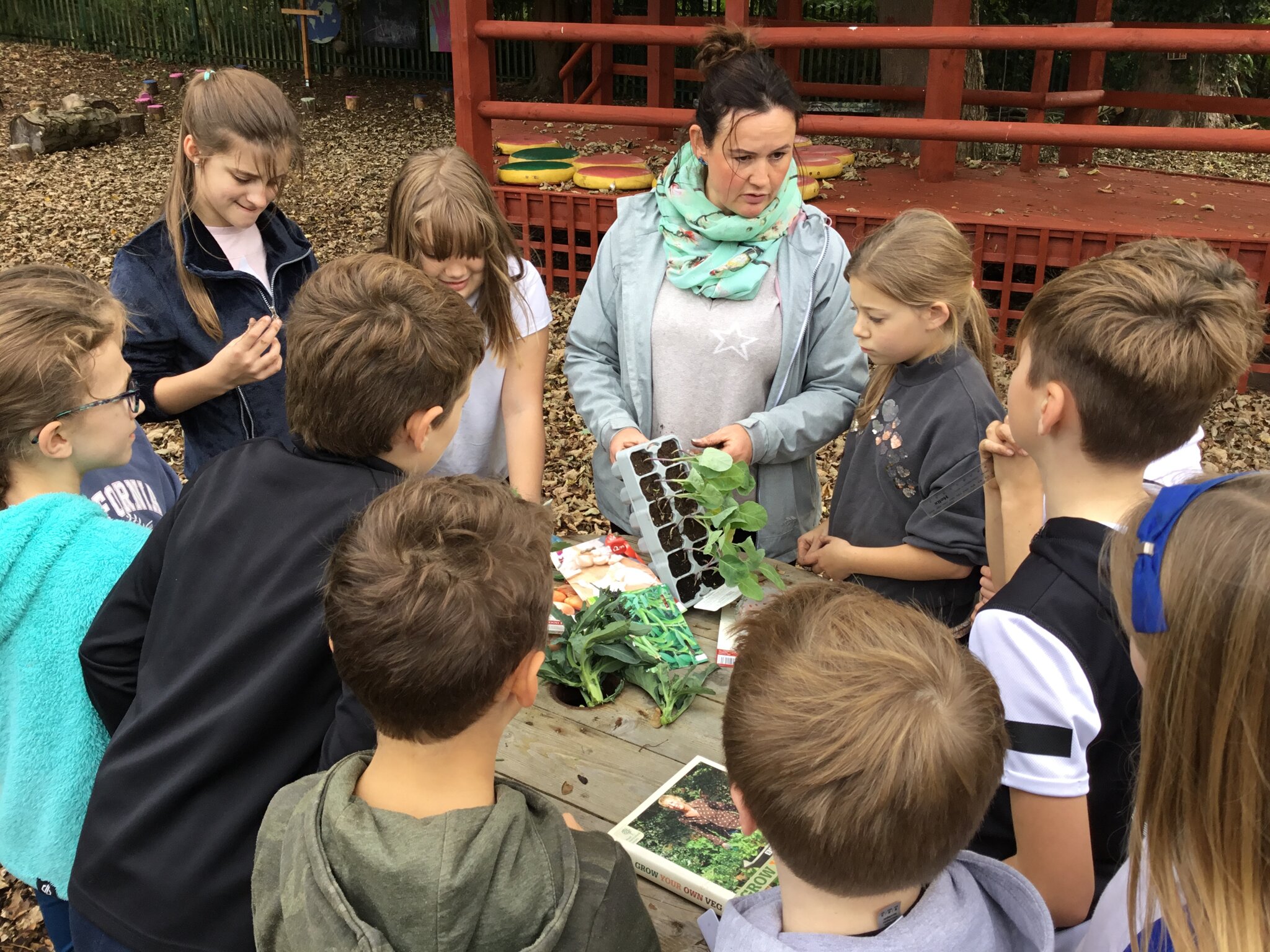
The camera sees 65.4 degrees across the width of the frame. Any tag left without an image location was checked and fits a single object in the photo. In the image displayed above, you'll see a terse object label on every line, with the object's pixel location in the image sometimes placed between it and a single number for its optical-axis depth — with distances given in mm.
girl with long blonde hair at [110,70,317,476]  2520
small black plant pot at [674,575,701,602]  2371
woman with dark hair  2547
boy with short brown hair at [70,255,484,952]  1441
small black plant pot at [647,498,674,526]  2326
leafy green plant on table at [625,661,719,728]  1996
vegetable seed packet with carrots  2164
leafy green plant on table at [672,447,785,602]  2270
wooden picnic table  1775
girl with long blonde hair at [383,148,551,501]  2508
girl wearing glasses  1635
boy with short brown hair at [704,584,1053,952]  1061
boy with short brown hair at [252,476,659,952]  1141
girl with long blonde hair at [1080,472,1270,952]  1005
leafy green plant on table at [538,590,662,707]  2043
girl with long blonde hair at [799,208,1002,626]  2289
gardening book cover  1510
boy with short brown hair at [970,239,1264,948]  1347
